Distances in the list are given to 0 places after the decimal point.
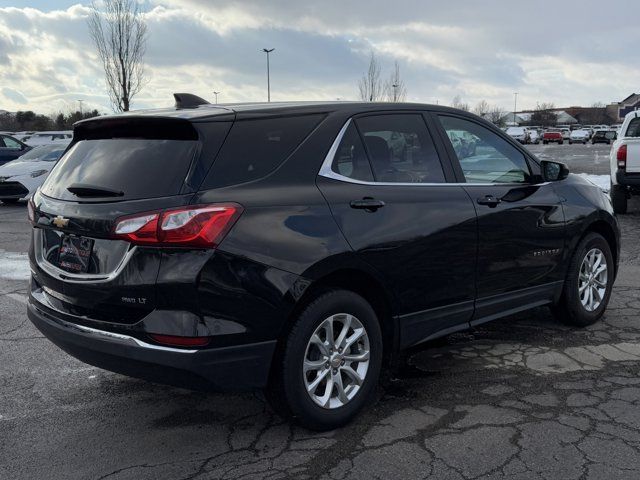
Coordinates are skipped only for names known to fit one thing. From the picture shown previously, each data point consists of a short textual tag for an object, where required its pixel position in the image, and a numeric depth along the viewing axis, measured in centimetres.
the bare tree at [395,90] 4803
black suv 294
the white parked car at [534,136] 6267
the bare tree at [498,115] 9758
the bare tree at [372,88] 4688
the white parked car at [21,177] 1448
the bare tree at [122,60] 2791
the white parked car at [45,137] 2667
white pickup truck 1116
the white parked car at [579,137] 5856
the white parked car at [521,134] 5770
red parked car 5891
